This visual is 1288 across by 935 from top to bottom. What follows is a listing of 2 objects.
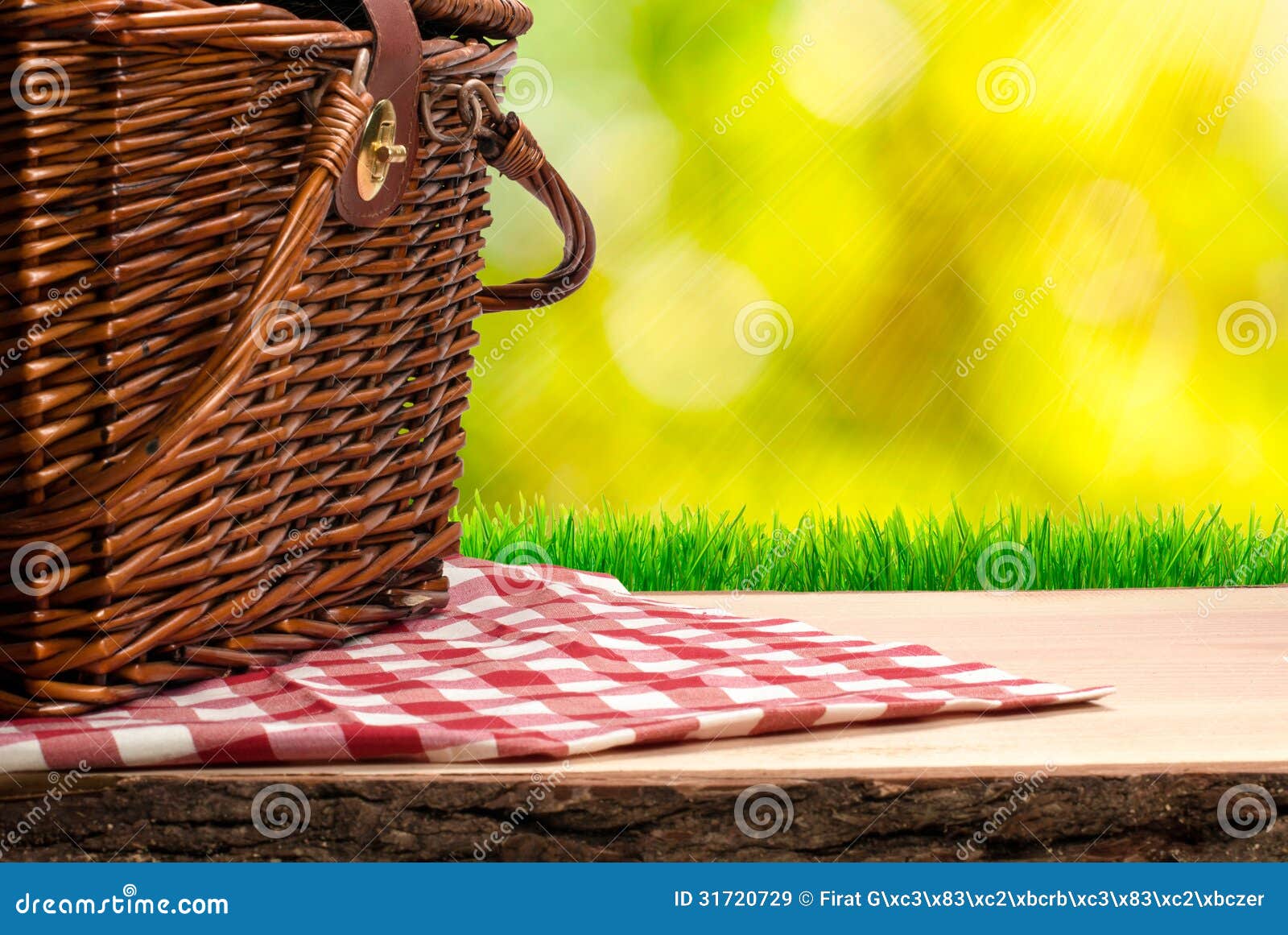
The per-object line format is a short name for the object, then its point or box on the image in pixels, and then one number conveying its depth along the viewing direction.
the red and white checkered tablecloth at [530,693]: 1.83
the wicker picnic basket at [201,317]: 1.83
